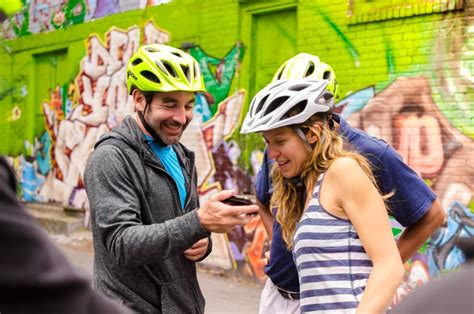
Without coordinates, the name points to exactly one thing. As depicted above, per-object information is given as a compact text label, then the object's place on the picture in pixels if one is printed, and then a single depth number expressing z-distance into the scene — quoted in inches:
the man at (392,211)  115.2
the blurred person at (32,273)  37.2
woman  86.3
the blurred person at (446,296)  32.1
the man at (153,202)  91.8
